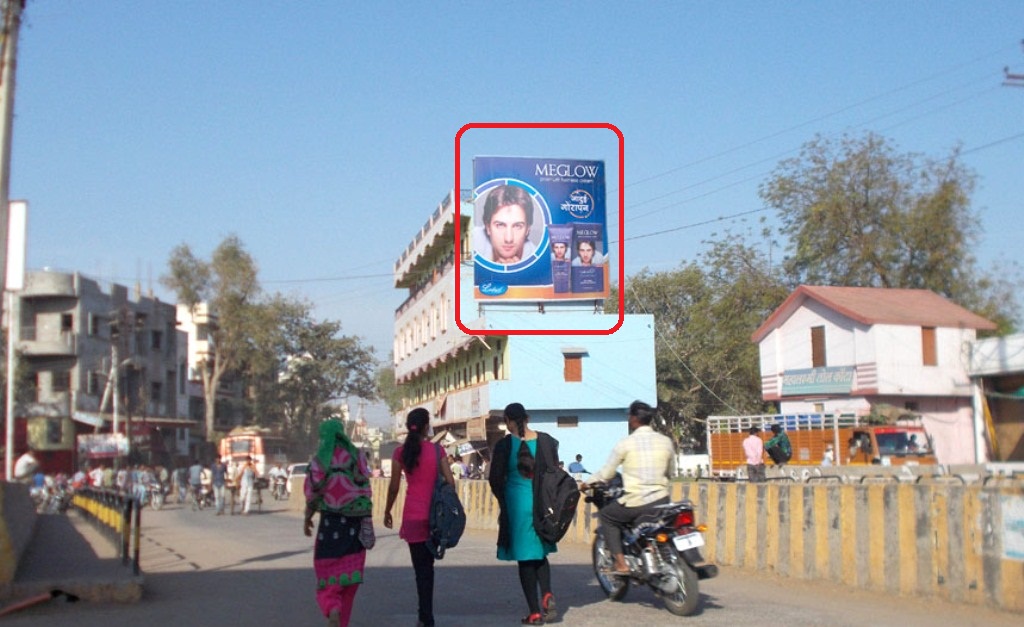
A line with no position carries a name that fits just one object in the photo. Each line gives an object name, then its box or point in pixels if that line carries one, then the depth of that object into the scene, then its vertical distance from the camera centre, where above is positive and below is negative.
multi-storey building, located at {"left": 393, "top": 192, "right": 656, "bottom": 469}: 45.47 +2.22
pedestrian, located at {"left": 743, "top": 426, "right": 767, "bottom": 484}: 22.81 -0.71
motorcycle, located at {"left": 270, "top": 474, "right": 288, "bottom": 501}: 51.69 -2.90
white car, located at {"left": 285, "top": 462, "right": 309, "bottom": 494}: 52.43 -2.01
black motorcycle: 8.86 -1.06
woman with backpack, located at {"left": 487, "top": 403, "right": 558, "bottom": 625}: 8.62 -0.55
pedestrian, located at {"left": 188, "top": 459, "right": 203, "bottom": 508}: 41.09 -1.92
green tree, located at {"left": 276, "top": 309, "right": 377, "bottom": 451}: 82.81 +3.93
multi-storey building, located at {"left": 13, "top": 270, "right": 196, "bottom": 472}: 58.50 +3.36
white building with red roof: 42.03 +2.41
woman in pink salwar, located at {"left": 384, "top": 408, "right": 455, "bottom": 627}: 8.45 -0.49
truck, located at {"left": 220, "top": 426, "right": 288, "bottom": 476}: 67.06 -1.20
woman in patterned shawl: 8.14 -0.68
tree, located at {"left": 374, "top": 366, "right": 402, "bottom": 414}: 116.85 +3.98
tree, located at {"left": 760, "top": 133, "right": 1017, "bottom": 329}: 50.97 +8.86
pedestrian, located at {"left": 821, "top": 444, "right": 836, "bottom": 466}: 31.41 -0.99
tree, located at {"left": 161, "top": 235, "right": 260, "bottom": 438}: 68.75 +8.52
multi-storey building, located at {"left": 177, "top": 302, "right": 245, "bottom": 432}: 85.12 +2.94
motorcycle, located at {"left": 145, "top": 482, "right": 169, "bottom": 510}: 43.19 -2.60
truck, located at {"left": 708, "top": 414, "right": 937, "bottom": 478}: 31.59 -0.55
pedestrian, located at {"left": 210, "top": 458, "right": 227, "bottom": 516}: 35.44 -1.72
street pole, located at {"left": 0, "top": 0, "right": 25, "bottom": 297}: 10.15 +3.24
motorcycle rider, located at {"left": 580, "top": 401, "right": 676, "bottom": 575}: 9.23 -0.37
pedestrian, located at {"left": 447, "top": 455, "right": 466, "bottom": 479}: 38.00 -1.54
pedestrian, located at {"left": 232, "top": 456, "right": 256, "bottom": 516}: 35.03 -1.80
